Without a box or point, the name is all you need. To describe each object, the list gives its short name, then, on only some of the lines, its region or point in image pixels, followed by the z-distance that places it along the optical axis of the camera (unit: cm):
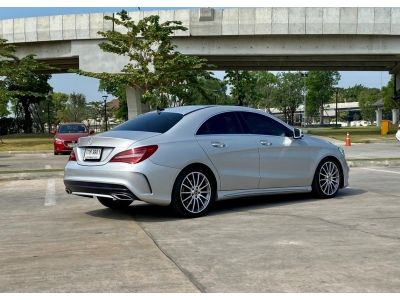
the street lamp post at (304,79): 9175
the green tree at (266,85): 9656
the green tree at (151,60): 3403
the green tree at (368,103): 12119
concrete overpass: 3634
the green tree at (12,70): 3303
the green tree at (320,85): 8625
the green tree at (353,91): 16286
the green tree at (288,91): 9669
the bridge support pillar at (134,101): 4038
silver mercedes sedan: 707
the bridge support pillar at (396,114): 6934
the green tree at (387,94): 7801
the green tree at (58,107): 10455
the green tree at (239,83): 6619
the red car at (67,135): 2464
